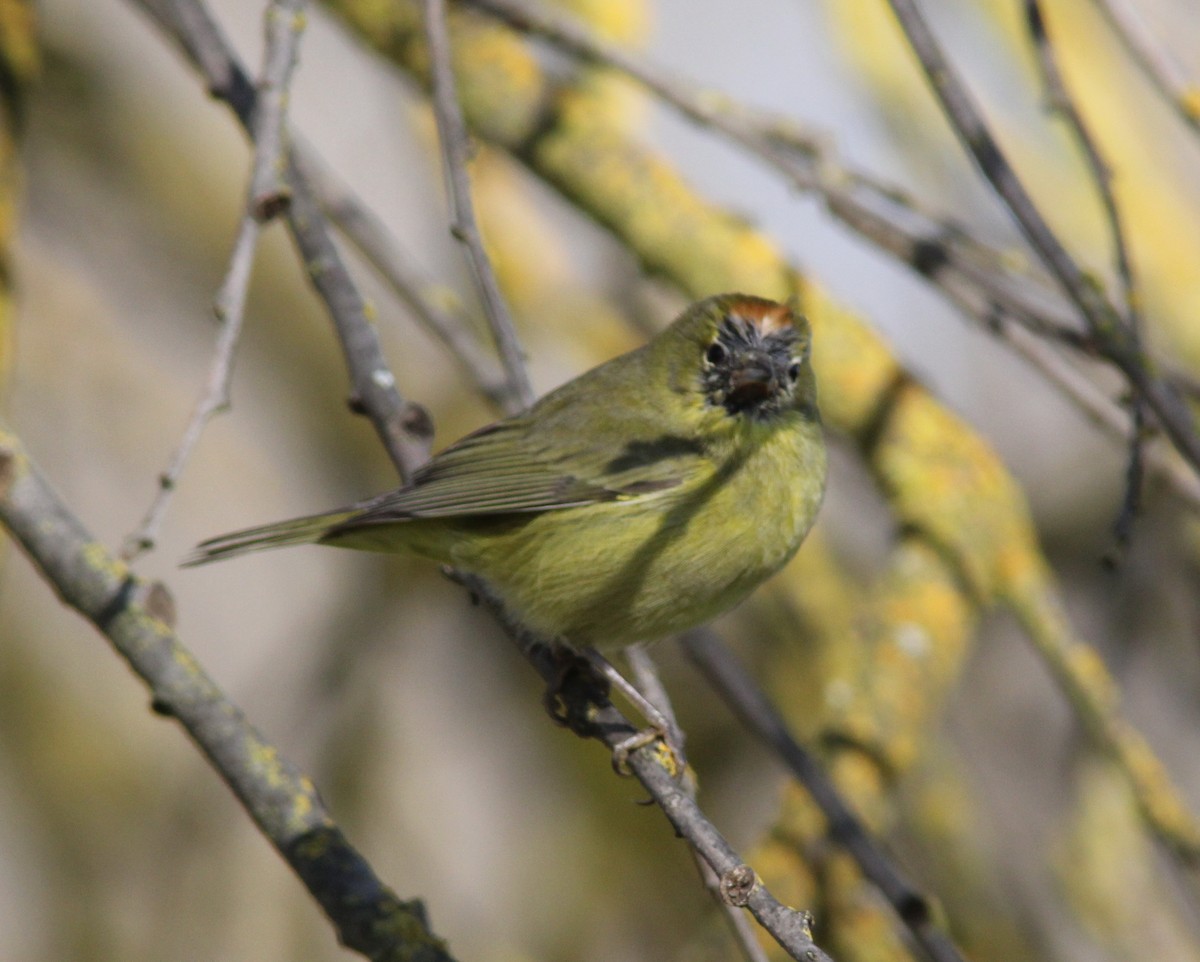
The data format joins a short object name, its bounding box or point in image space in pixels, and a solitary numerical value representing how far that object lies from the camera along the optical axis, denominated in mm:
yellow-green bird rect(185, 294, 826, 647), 6562
